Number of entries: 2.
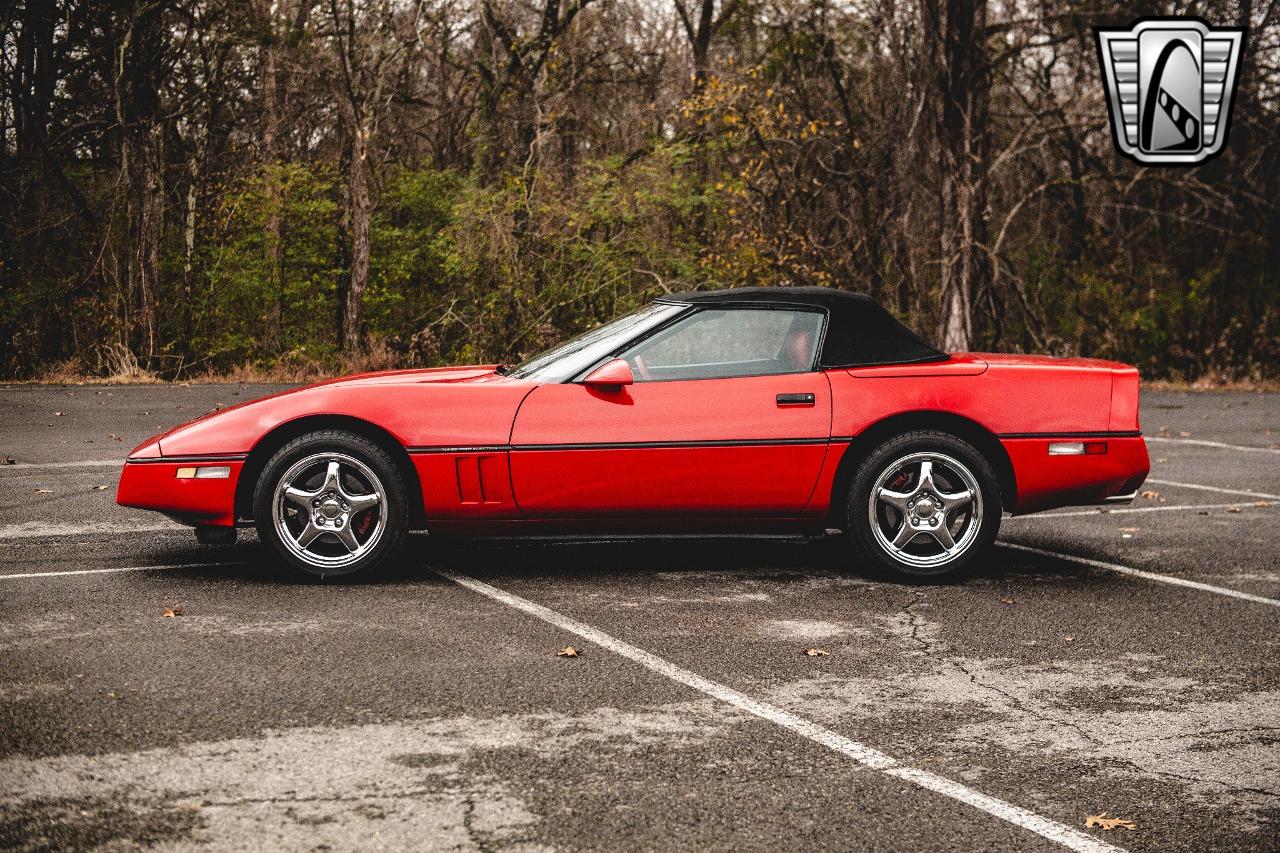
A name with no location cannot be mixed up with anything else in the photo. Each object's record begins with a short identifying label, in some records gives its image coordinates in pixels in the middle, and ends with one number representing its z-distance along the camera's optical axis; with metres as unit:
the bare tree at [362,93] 21.17
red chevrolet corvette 6.42
